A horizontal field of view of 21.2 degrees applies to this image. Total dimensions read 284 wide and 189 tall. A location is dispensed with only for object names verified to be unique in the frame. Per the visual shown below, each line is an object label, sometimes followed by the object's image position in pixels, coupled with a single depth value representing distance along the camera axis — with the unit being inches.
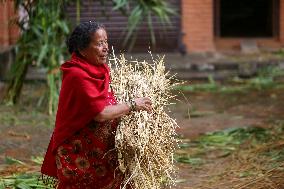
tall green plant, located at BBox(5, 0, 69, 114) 357.3
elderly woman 149.5
